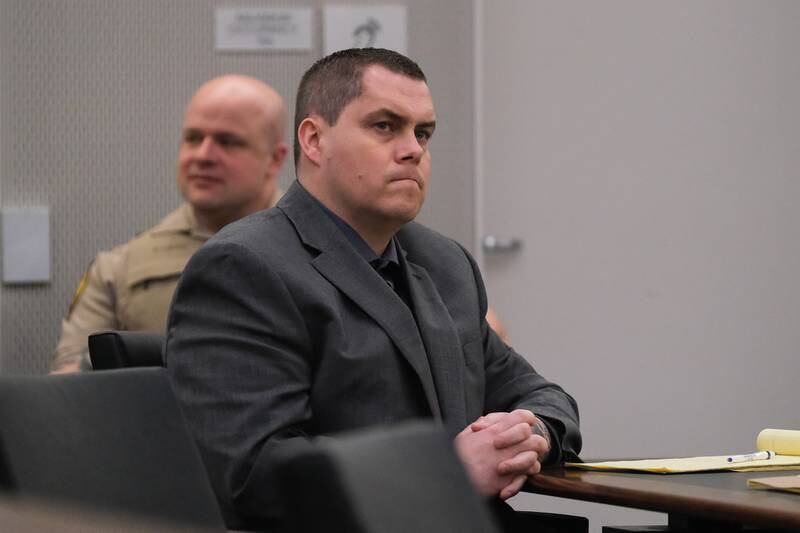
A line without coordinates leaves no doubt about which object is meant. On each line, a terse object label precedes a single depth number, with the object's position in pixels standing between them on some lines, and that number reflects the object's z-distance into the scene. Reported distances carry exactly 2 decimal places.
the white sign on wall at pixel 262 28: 8.55
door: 9.20
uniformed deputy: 7.47
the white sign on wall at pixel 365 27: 8.64
